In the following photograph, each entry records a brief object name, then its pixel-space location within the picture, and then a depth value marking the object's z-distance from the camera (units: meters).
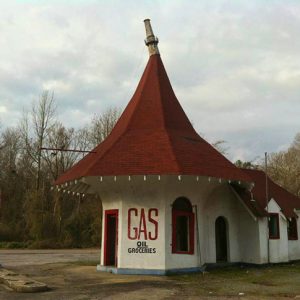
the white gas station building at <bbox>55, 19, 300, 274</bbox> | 14.62
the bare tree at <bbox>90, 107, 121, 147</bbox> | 45.91
